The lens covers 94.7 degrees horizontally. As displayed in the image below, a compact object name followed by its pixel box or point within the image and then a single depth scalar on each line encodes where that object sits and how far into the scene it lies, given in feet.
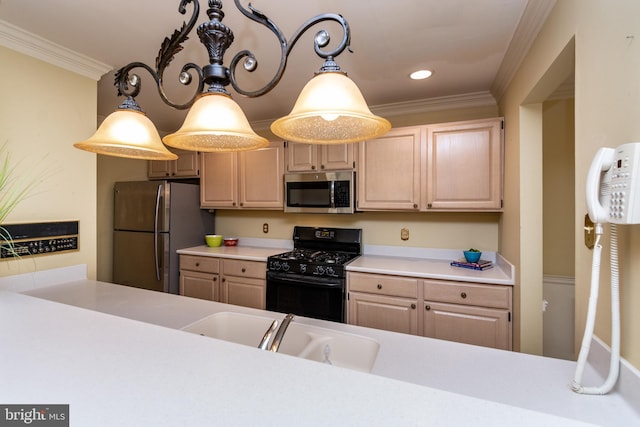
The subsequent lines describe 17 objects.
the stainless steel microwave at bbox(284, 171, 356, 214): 8.98
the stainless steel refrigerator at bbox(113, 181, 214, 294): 9.86
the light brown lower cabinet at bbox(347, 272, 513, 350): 6.56
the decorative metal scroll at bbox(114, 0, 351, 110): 2.88
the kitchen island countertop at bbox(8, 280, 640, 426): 1.64
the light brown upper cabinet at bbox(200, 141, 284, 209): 10.08
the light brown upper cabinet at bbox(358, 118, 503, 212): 7.52
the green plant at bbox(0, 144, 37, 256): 5.31
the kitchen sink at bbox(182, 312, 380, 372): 3.74
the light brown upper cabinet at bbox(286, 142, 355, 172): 9.03
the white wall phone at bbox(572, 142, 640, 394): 2.25
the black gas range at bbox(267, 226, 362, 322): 7.98
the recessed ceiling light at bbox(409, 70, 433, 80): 6.95
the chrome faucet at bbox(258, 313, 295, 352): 3.02
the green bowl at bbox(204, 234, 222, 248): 11.03
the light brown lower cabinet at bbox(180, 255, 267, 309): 9.11
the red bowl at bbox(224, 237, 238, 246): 11.36
